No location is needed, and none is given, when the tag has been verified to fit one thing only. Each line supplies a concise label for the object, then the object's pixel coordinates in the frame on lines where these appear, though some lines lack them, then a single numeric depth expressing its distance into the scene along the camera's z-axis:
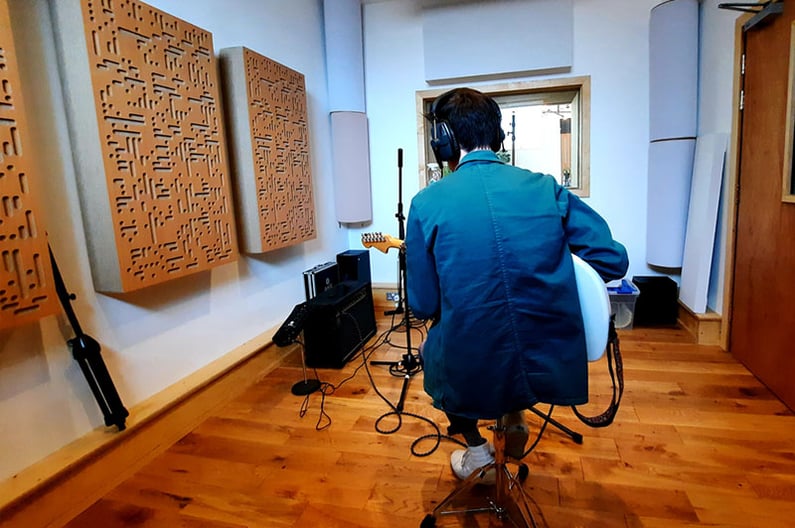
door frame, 2.47
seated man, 0.99
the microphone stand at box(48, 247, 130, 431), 1.54
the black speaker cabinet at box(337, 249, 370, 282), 3.41
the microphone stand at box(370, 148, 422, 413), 2.32
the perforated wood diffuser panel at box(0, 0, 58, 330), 1.29
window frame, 3.47
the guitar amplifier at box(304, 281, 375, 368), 2.66
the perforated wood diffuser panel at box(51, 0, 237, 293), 1.57
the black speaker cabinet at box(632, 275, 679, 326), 3.24
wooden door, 2.08
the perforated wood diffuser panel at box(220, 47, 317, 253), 2.36
